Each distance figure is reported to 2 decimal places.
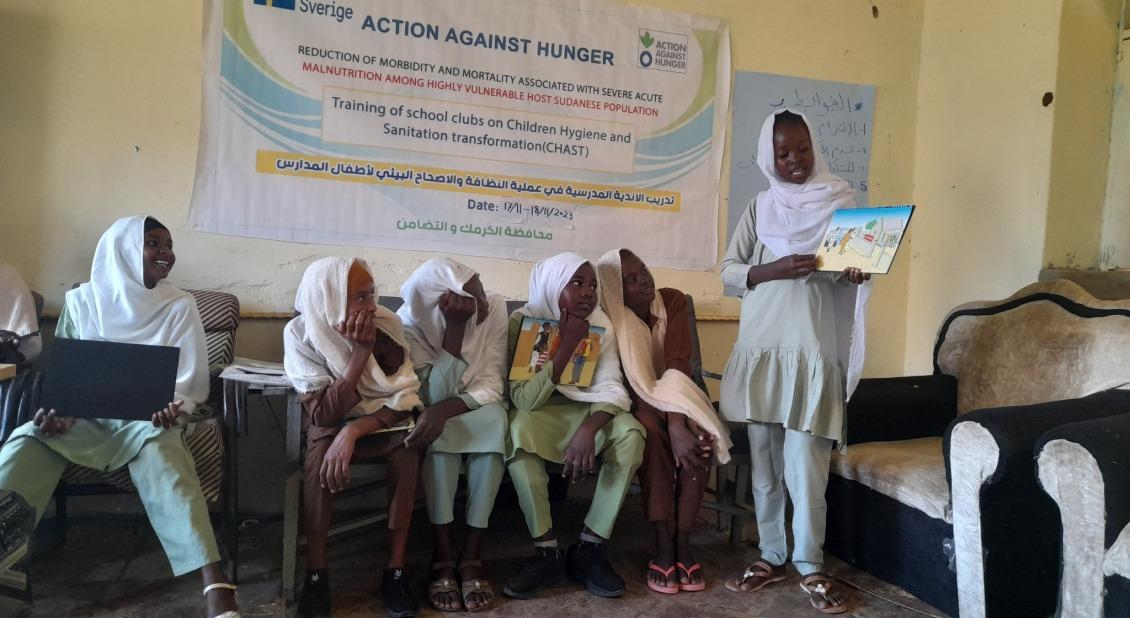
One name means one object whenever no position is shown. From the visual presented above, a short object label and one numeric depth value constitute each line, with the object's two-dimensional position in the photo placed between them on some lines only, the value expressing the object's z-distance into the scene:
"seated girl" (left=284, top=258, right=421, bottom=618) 2.37
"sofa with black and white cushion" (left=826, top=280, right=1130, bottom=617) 2.24
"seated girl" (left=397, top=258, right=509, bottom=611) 2.50
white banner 3.24
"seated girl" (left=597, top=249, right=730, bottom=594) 2.64
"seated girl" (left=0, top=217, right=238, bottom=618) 2.20
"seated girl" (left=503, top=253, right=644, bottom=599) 2.57
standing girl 2.58
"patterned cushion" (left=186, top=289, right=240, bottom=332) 2.93
